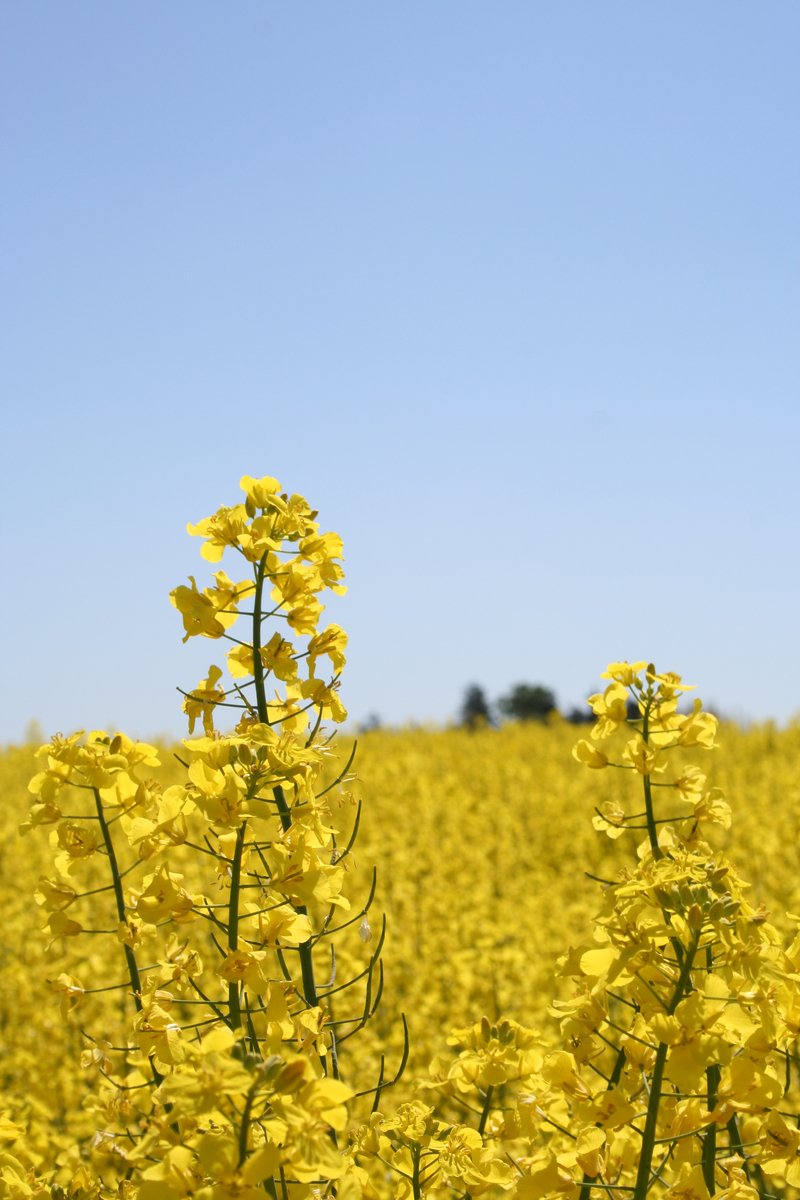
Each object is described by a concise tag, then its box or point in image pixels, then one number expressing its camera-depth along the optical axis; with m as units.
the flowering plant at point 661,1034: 0.86
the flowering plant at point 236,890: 0.82
